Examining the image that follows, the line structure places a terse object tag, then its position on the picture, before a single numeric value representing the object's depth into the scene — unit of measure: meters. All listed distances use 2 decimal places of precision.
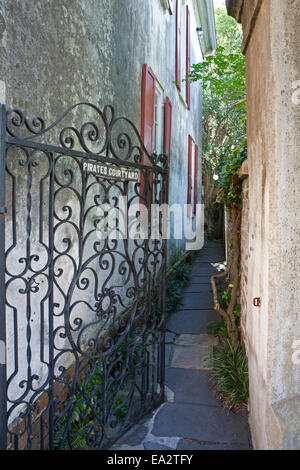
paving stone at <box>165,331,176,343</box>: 4.96
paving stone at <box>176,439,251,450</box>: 2.80
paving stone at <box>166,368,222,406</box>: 3.51
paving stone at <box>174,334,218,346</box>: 4.80
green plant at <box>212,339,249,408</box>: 3.38
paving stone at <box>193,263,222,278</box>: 9.04
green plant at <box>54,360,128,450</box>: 2.54
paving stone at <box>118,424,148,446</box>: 2.88
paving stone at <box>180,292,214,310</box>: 6.34
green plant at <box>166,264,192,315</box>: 6.33
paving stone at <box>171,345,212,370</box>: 4.18
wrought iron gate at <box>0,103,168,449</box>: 2.20
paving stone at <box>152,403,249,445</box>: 2.95
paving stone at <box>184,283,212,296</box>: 7.31
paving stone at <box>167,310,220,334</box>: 5.34
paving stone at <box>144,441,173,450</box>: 2.79
